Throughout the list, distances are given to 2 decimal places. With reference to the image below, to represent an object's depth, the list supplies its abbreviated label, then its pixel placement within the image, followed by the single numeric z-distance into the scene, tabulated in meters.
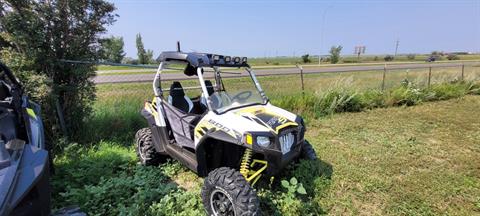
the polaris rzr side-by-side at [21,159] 1.89
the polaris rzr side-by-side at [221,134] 2.85
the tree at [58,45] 4.12
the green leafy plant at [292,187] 3.11
